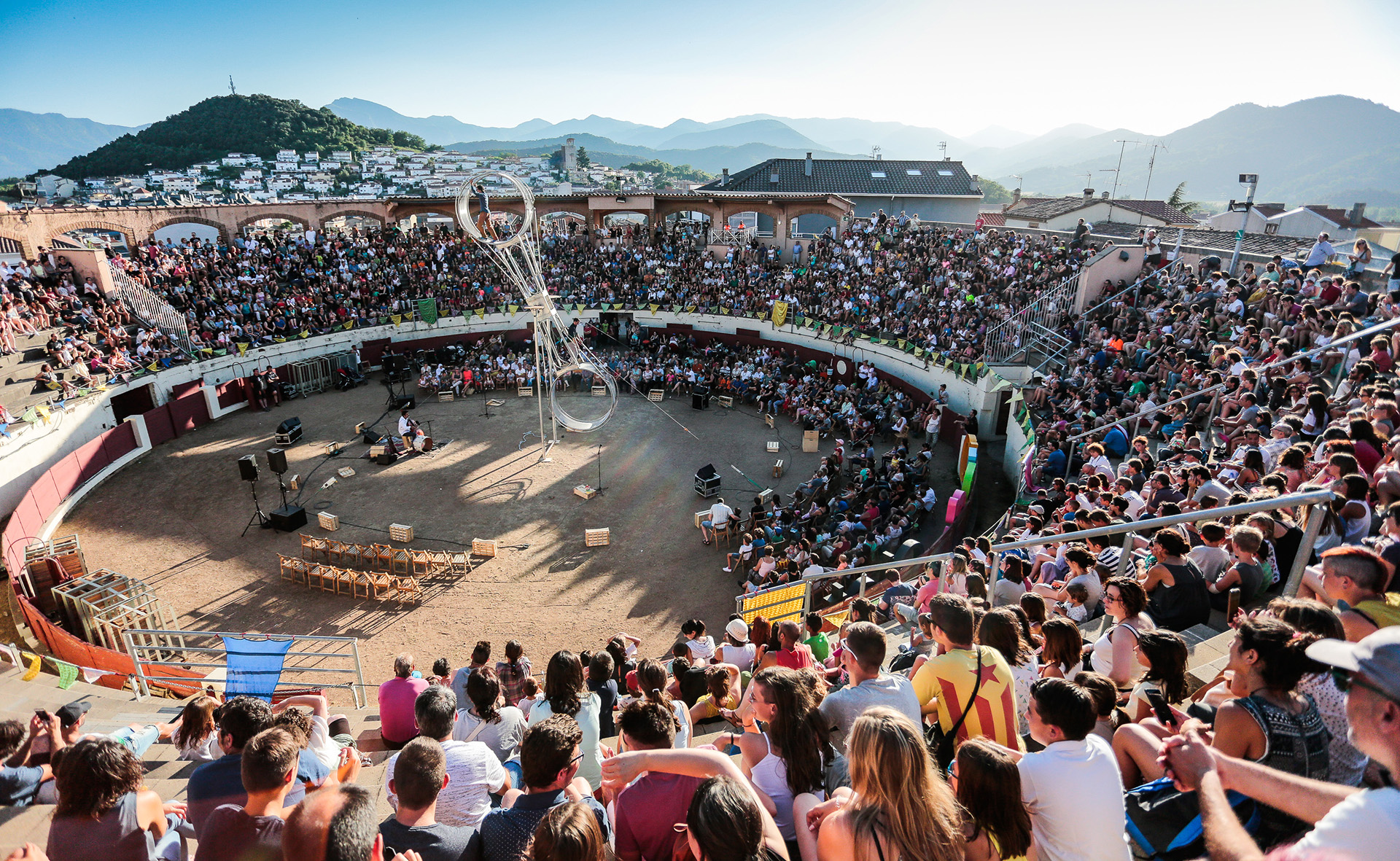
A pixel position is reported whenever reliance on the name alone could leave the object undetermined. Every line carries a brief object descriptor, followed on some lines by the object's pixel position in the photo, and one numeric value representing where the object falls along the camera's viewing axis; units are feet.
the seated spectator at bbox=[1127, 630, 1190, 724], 12.88
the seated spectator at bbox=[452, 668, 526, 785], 17.49
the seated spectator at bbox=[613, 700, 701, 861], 10.96
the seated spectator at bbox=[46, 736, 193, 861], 11.69
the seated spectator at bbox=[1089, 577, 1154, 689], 15.83
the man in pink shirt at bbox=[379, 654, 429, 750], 22.54
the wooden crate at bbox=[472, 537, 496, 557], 52.95
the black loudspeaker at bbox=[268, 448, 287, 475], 54.85
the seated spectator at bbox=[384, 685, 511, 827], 13.37
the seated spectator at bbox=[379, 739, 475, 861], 11.28
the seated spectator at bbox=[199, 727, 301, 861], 10.89
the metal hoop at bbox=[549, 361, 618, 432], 67.10
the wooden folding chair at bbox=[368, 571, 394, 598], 47.62
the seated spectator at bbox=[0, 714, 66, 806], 17.17
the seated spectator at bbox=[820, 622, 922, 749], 12.95
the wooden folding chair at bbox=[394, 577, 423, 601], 47.67
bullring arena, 45.60
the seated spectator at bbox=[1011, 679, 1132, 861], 9.45
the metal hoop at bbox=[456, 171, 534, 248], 56.90
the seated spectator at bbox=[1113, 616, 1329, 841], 9.57
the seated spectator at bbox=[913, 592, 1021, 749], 13.16
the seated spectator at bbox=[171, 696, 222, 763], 18.85
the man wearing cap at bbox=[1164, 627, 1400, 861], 5.94
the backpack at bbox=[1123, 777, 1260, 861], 10.17
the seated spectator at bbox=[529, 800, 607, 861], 9.02
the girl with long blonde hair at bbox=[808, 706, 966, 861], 8.58
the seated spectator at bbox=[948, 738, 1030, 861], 9.20
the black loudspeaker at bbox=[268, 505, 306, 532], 56.24
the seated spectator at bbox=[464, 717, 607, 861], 11.05
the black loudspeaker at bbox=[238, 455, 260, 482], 54.39
